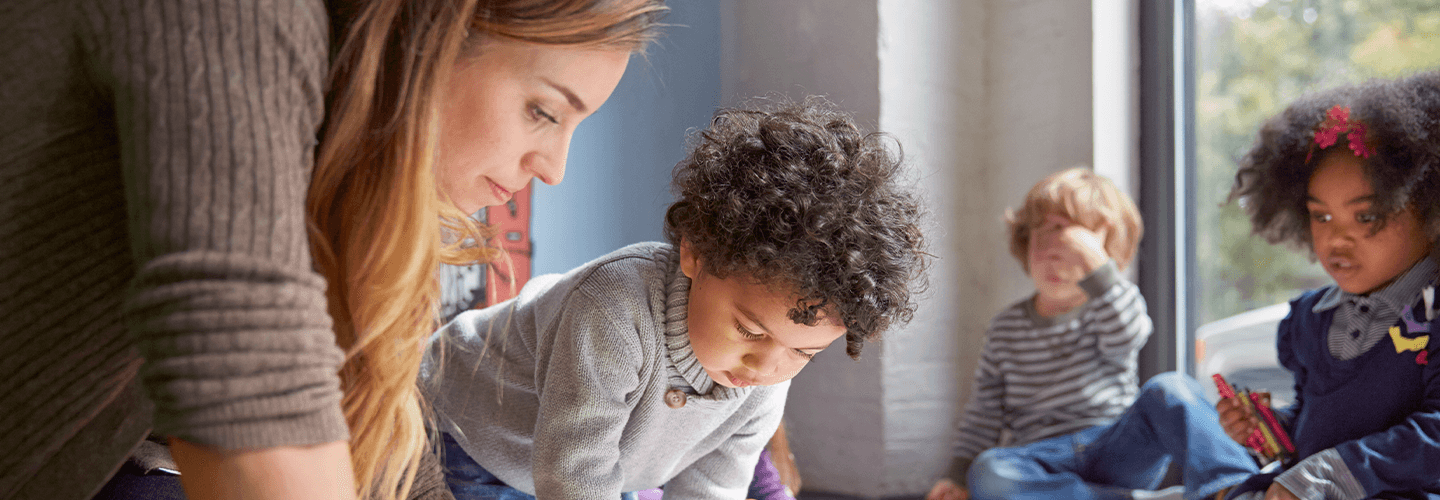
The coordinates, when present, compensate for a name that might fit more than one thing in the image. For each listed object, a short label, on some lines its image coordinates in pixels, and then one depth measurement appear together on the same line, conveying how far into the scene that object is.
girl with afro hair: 1.22
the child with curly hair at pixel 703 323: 0.79
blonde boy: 1.66
